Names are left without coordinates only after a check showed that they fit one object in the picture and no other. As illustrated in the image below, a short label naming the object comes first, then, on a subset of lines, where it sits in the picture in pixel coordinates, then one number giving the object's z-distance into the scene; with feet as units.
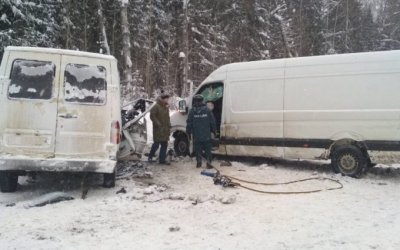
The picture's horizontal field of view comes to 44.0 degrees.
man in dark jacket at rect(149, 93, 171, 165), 36.58
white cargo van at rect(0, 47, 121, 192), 25.25
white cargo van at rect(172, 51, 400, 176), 30.35
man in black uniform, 35.12
